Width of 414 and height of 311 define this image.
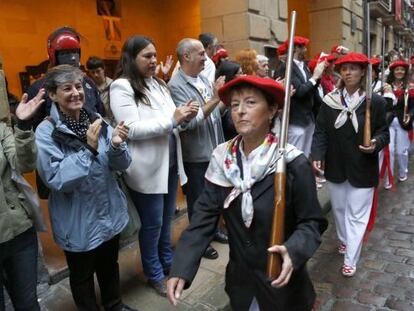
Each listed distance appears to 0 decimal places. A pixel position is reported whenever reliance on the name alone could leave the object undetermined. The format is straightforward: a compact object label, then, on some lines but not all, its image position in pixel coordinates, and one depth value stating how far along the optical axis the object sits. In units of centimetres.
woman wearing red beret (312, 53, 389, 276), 371
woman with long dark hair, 298
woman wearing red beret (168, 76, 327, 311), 190
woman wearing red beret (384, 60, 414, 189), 683
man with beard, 529
